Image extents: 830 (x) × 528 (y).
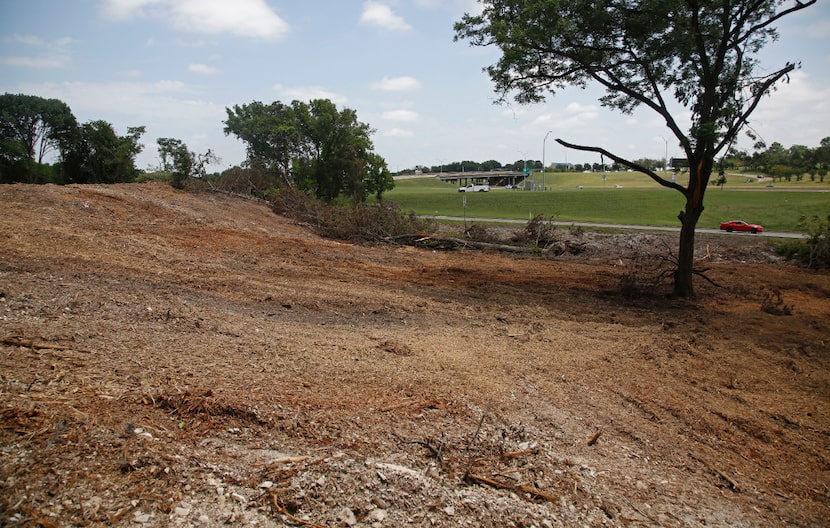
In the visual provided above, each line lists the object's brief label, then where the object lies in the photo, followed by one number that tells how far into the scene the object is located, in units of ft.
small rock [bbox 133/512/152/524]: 8.58
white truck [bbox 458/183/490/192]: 265.34
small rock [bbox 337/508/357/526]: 9.62
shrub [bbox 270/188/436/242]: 60.34
